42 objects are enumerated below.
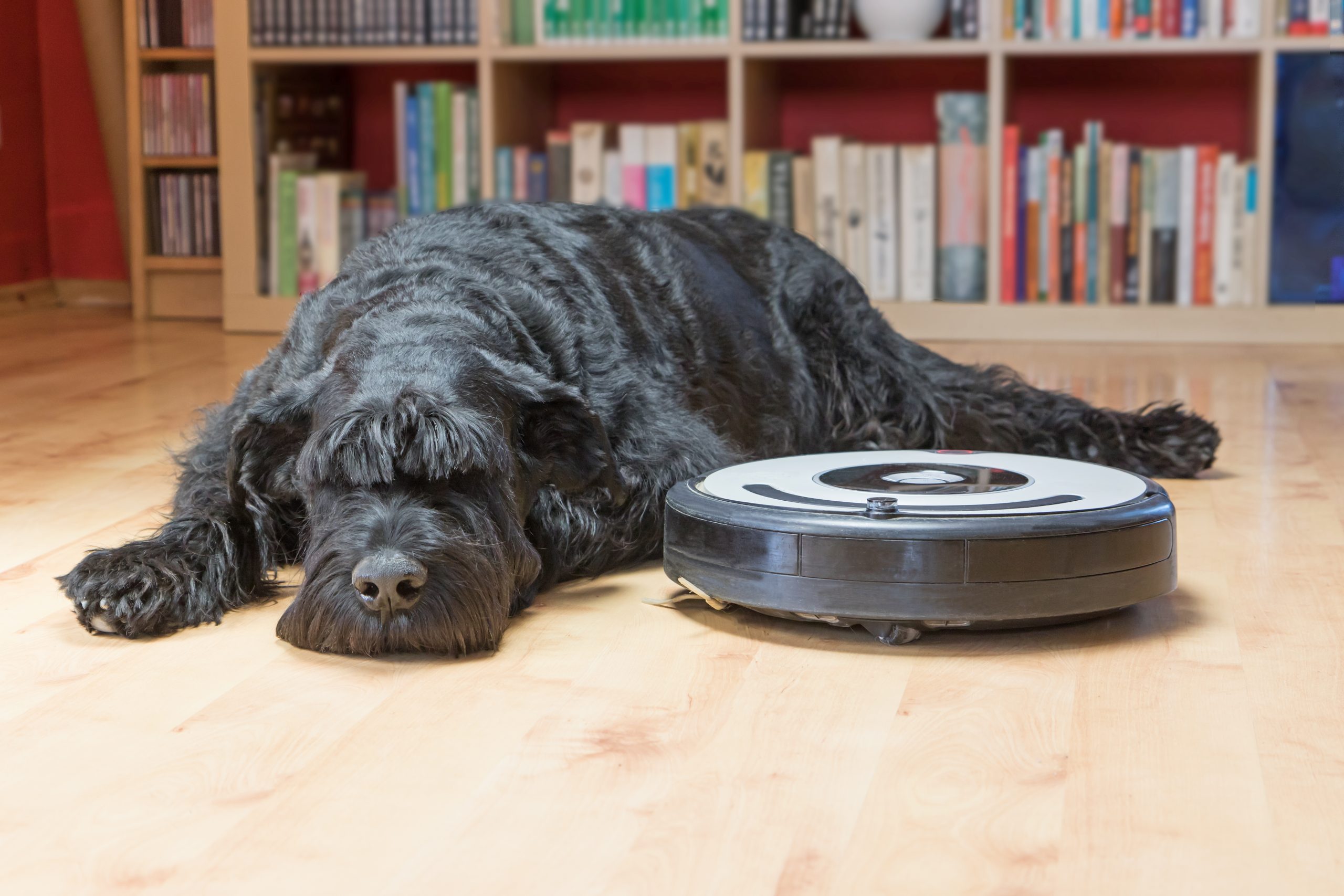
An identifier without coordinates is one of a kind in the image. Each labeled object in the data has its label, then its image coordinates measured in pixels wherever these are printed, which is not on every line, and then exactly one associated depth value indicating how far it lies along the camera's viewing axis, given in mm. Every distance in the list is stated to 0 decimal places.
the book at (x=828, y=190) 4520
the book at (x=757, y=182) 4527
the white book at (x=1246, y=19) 4250
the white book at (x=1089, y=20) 4297
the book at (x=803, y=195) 4551
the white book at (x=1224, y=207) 4301
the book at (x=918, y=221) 4473
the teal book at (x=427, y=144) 4719
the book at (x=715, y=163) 4559
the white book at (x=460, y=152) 4691
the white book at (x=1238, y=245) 4297
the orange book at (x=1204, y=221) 4305
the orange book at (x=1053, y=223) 4383
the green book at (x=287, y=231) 4754
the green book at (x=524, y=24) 4594
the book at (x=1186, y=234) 4309
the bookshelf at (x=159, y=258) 4805
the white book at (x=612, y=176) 4652
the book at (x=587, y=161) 4652
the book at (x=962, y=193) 4457
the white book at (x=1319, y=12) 4219
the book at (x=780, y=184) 4531
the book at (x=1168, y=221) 4332
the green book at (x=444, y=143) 4703
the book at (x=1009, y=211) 4371
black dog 1628
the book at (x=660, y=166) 4594
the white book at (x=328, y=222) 4742
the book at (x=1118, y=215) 4352
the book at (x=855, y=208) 4520
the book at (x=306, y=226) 4750
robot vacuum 1600
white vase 4379
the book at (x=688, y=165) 4586
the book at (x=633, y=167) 4609
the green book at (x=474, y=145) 4688
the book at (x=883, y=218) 4504
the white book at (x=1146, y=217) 4344
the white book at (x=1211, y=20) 4270
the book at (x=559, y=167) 4660
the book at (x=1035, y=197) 4395
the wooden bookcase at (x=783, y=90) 4312
